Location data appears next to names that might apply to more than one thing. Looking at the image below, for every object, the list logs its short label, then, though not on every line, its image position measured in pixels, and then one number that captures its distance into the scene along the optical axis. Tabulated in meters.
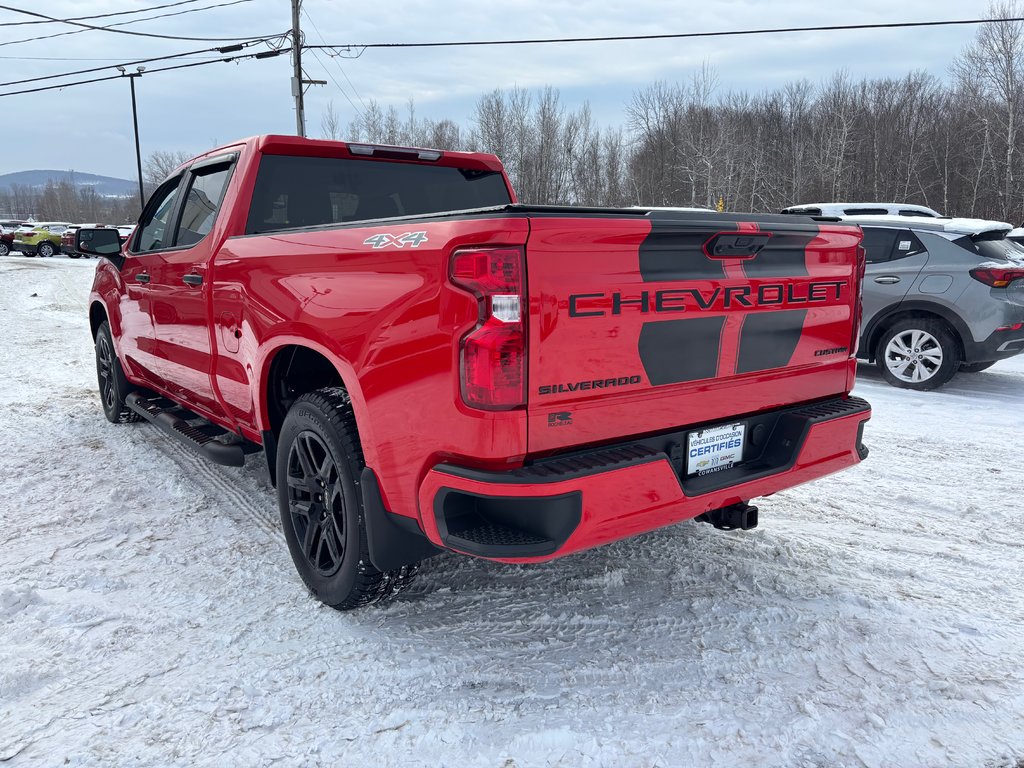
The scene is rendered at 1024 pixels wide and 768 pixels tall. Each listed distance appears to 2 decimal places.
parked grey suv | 7.04
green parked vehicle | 34.94
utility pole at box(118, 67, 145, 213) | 33.13
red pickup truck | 2.18
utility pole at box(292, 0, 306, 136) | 23.18
